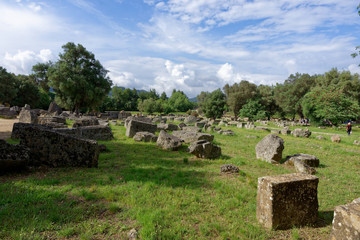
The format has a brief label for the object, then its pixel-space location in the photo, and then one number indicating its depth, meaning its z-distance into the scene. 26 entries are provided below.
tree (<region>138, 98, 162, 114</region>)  52.32
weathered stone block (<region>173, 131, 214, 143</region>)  11.41
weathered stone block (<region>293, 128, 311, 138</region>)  17.56
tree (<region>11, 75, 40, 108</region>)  38.03
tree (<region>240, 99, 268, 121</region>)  41.78
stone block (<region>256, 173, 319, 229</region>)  3.55
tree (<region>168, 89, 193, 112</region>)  90.66
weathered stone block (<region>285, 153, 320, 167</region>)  7.71
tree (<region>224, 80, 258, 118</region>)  47.62
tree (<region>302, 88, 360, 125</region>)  29.12
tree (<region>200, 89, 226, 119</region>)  39.66
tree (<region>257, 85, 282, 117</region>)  50.34
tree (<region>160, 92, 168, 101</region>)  108.78
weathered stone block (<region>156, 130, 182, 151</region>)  9.51
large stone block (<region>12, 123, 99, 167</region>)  5.83
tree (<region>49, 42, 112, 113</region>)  28.58
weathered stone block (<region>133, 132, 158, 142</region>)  11.16
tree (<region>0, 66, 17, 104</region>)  32.80
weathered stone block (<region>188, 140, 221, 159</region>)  8.36
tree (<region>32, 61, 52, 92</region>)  36.22
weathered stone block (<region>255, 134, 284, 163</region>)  8.05
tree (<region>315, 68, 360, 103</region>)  39.66
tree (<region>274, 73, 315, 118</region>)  44.25
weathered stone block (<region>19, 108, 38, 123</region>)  14.98
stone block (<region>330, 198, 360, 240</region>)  2.52
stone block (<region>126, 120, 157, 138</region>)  12.45
